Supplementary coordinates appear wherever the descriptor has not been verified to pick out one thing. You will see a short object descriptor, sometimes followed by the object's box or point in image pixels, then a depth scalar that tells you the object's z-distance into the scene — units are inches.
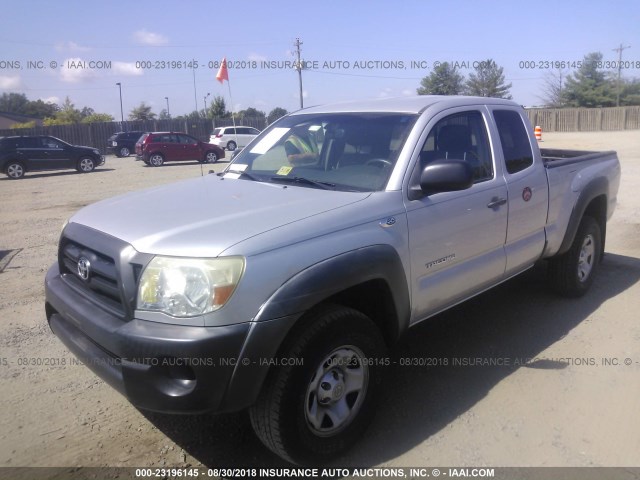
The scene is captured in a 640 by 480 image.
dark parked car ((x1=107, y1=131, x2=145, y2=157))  1251.7
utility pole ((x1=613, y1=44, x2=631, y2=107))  2186.6
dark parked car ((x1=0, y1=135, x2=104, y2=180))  792.9
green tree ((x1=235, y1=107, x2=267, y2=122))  1696.6
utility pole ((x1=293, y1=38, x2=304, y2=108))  1269.7
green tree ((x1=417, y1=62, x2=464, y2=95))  1697.8
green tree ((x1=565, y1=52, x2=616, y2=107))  2269.9
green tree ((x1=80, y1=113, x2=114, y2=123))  2245.3
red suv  944.9
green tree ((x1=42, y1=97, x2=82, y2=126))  2323.8
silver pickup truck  100.3
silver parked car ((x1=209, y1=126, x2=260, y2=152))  1217.4
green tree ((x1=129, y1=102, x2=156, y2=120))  3115.2
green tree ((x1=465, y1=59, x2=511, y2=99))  1963.6
